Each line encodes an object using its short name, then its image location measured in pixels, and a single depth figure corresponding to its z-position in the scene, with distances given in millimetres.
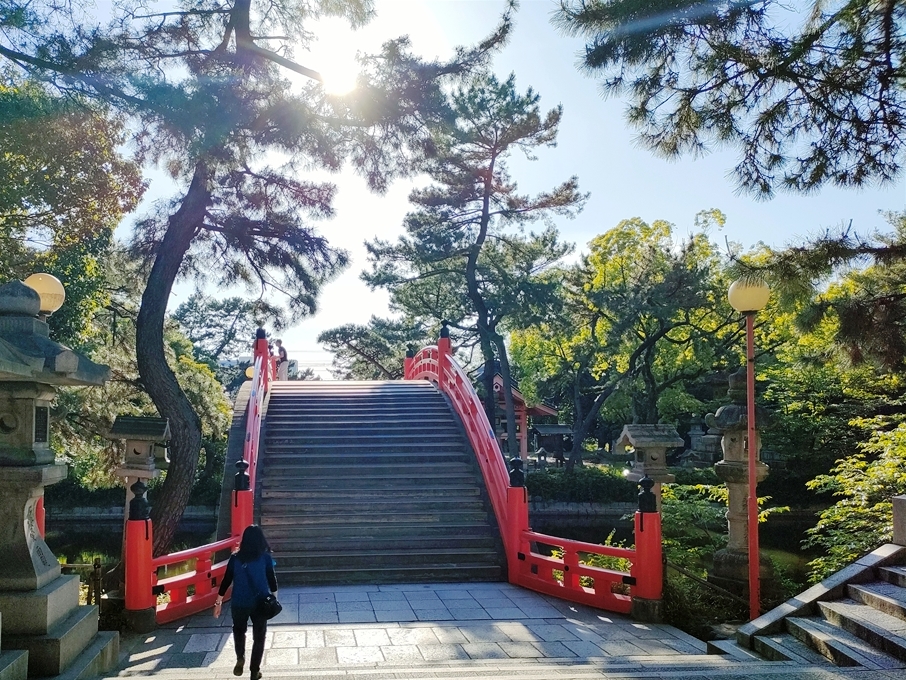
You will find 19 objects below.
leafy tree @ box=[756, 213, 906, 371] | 5980
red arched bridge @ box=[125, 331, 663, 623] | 7293
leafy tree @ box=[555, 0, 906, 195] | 5578
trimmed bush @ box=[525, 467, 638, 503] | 22328
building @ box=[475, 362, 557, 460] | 26469
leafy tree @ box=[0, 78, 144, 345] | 8211
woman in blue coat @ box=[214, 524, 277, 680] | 4992
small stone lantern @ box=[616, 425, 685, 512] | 8711
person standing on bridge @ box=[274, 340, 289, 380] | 22062
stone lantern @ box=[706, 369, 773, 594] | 7977
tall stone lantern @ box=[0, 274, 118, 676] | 4672
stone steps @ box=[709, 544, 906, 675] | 5242
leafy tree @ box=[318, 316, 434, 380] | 29438
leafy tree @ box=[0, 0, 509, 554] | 9414
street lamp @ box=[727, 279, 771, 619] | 6691
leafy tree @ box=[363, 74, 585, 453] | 21172
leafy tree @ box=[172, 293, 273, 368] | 43469
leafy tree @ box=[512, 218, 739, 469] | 21188
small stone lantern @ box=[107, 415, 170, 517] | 7914
